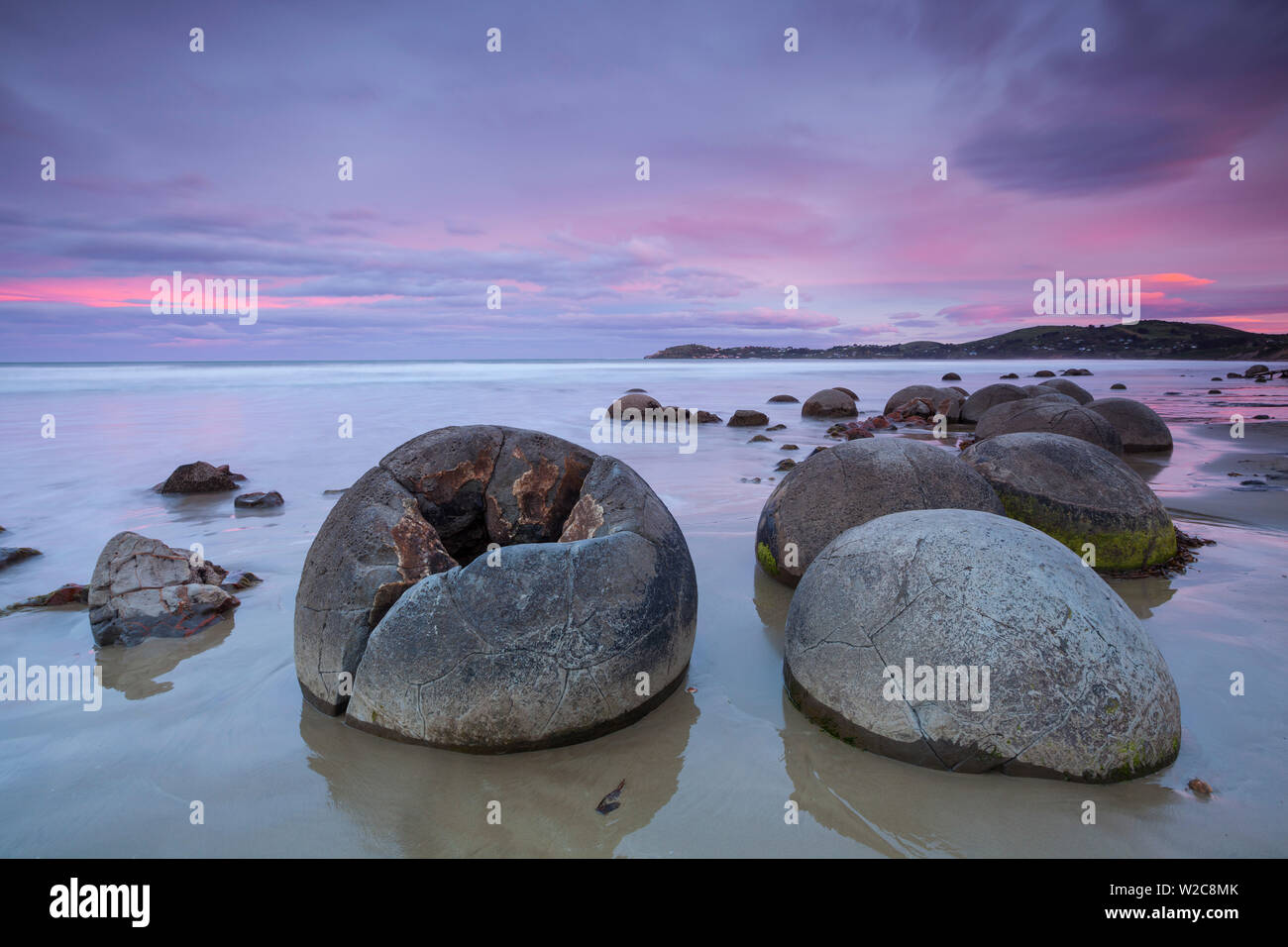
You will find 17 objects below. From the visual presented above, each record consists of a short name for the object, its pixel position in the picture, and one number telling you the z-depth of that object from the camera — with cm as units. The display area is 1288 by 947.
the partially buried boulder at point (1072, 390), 1839
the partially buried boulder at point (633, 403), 2144
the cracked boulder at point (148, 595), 484
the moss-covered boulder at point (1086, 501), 584
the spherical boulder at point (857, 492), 535
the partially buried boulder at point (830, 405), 2241
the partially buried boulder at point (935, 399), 2002
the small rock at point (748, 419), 1916
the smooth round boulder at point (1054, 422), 1005
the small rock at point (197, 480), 998
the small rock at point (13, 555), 647
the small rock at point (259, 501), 900
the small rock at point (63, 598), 546
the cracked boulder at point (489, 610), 321
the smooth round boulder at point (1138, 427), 1284
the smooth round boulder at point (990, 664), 296
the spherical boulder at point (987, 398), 1828
